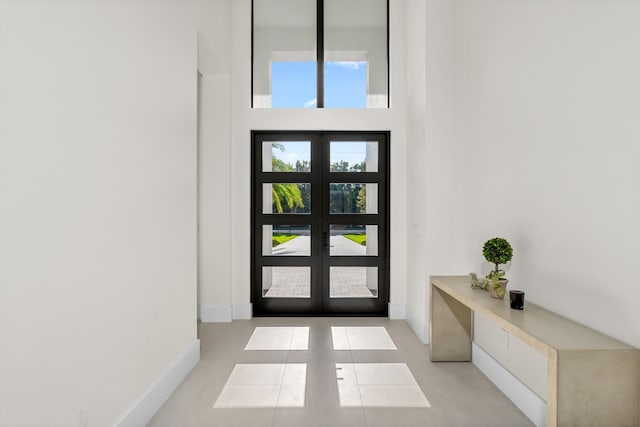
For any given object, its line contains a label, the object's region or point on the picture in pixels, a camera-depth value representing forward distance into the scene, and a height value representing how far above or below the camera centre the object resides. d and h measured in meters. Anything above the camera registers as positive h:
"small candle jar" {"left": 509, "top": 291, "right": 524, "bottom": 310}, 2.04 -0.57
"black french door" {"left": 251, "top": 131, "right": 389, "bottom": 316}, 4.34 -0.24
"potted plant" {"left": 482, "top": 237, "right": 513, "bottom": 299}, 2.27 -0.36
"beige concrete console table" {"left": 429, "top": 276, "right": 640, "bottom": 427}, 1.45 -0.75
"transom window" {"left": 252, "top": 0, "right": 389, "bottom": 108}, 4.34 +1.93
